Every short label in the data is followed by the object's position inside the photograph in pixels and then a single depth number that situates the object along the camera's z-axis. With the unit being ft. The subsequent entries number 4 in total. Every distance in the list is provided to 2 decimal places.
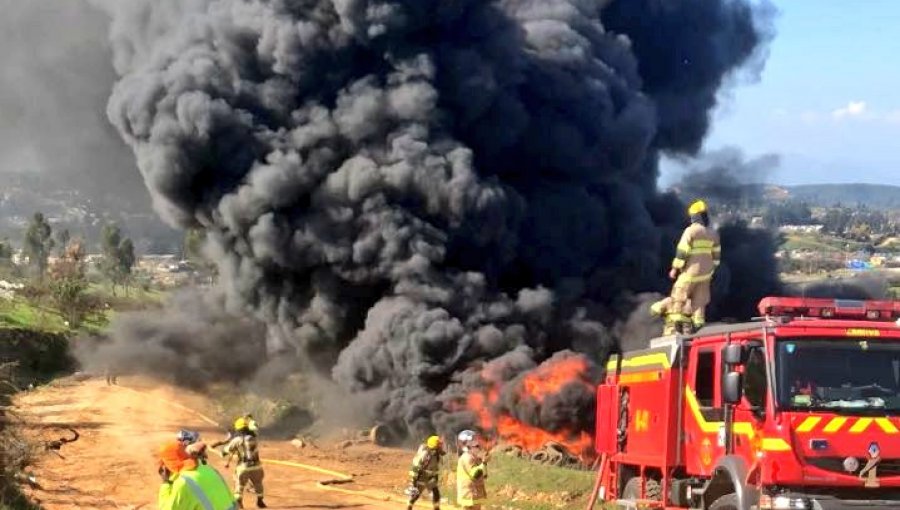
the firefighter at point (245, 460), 65.36
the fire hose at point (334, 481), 76.57
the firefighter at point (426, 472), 59.98
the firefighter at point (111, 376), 141.63
